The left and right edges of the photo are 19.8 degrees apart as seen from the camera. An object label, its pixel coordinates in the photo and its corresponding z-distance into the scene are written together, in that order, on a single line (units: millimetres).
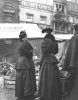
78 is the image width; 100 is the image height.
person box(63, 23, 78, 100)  4664
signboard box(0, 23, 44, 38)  12920
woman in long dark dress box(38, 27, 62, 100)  5660
